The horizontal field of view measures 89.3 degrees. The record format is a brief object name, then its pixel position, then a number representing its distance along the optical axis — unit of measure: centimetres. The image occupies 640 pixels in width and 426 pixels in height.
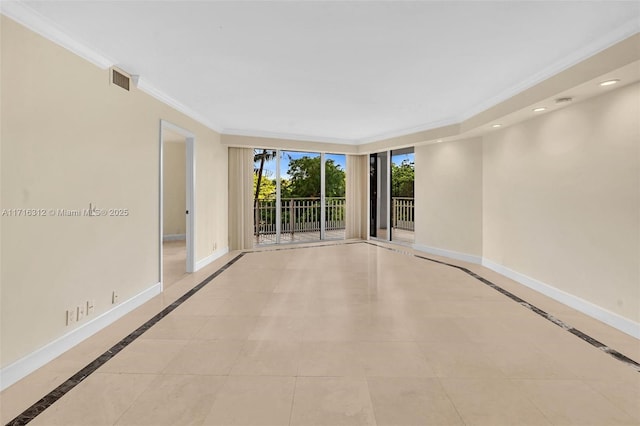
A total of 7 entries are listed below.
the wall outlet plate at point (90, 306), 283
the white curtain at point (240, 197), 693
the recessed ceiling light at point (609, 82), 285
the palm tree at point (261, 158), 771
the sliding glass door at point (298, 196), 784
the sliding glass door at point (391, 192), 808
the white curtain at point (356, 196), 850
